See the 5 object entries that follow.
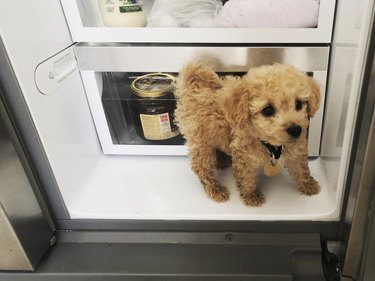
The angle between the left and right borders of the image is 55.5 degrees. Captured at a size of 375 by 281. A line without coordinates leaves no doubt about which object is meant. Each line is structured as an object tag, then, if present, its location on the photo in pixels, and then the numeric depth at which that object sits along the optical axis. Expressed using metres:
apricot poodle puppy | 0.72
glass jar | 1.02
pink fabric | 0.83
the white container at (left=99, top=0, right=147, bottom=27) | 0.92
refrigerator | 0.75
